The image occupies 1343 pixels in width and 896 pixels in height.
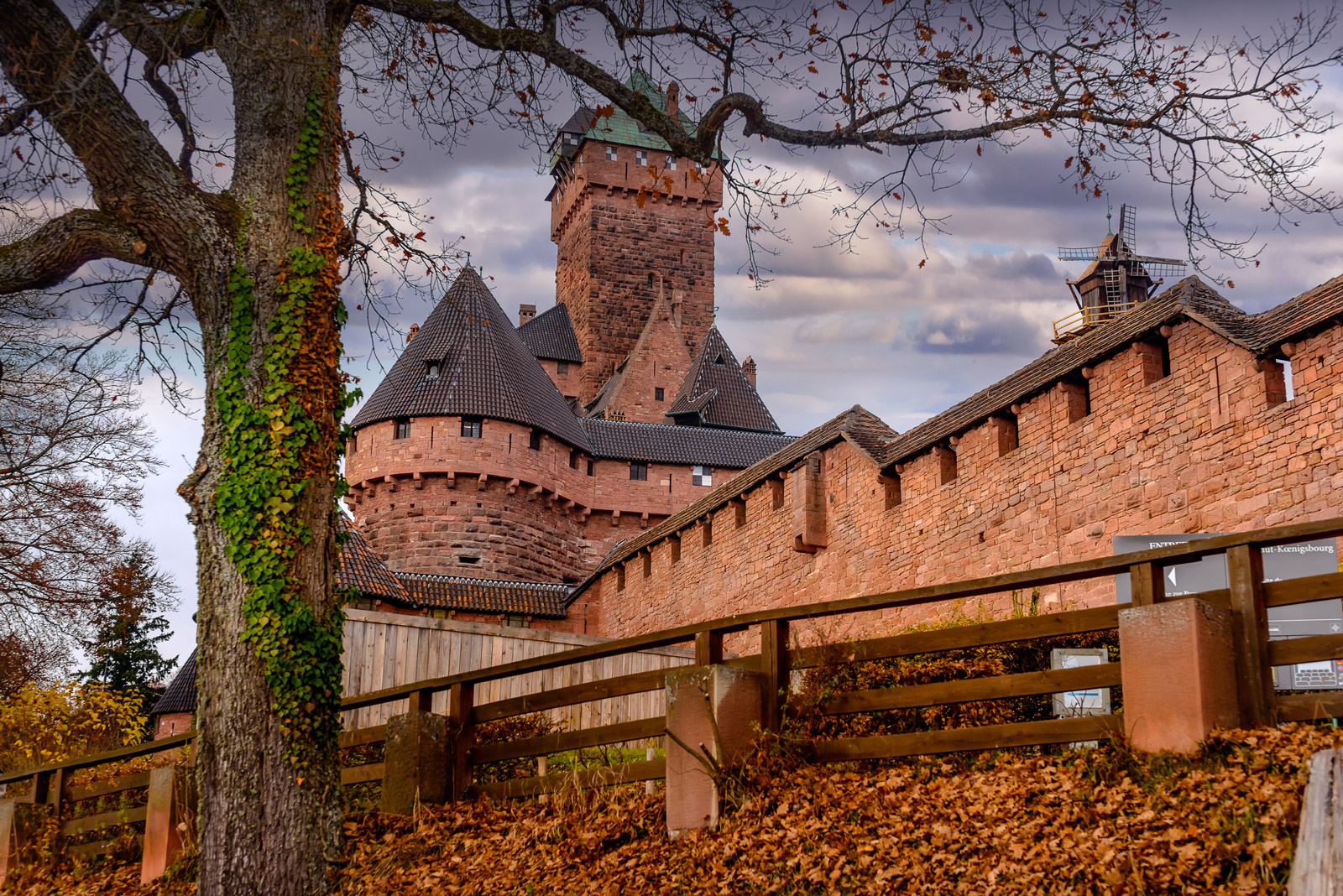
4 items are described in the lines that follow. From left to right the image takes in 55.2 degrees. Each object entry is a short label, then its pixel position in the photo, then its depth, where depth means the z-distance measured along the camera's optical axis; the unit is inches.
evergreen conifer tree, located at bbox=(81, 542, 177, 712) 1015.0
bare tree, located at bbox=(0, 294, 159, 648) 683.4
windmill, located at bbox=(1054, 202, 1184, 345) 1822.1
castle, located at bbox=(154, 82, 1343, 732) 510.9
